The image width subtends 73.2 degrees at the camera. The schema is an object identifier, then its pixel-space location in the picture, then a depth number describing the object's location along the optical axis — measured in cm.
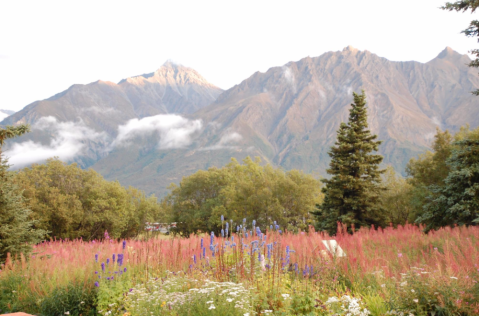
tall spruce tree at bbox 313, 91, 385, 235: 2117
